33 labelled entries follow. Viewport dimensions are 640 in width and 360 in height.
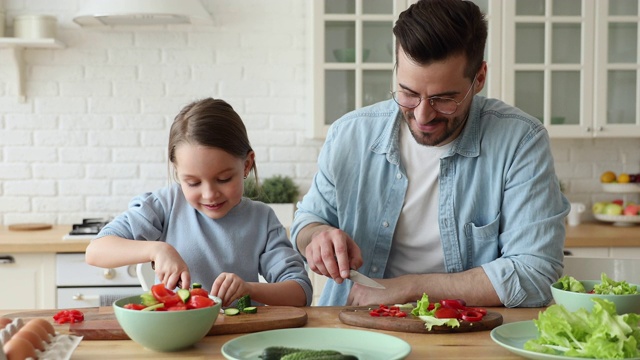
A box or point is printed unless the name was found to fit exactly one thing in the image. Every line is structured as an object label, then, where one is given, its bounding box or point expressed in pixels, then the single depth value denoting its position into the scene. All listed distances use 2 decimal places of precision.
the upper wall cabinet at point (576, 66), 3.90
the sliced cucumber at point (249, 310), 1.69
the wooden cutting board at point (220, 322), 1.55
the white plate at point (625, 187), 4.02
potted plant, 3.83
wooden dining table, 1.44
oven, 3.42
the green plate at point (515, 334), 1.44
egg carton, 1.33
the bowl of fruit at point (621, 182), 4.02
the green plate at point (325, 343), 1.41
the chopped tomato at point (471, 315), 1.63
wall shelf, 3.76
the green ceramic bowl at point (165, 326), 1.41
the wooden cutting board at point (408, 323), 1.60
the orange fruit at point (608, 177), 4.09
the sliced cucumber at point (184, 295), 1.46
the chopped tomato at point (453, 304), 1.67
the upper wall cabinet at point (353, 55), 3.83
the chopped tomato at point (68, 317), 1.64
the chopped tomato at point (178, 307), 1.44
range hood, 3.46
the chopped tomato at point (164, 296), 1.47
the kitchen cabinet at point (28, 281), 3.42
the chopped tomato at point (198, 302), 1.47
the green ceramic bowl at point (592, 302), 1.58
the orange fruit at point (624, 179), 4.05
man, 1.94
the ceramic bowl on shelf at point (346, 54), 3.86
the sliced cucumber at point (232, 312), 1.68
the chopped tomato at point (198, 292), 1.50
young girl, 1.97
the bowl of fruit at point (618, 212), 3.92
